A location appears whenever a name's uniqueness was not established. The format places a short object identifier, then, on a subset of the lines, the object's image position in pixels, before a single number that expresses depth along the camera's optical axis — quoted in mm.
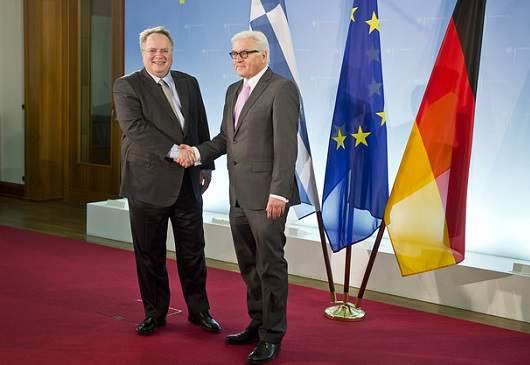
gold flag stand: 3802
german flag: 3572
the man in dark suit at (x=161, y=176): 3238
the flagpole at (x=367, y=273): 3907
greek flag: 3861
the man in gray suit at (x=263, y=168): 2941
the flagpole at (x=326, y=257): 3986
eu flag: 3758
